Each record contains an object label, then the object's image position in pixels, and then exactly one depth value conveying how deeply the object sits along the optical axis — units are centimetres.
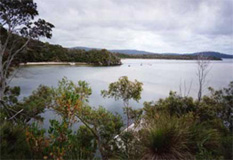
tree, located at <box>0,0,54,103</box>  934
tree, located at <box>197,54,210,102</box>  1622
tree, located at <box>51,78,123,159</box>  474
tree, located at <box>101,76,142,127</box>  1032
